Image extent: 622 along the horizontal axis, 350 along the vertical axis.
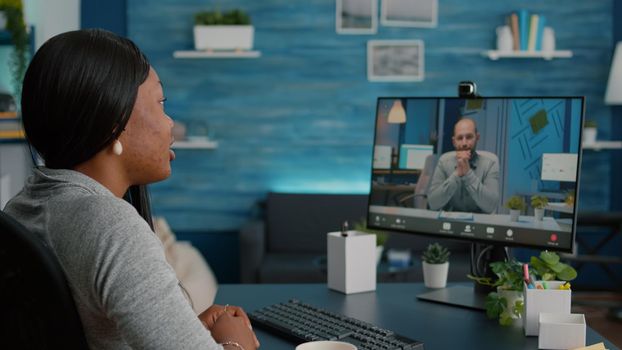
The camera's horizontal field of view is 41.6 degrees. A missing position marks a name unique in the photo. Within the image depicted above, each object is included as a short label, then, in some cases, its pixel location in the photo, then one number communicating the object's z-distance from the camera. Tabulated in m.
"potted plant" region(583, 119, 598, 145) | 5.17
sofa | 4.98
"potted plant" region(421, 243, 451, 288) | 2.15
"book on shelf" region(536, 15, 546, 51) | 5.13
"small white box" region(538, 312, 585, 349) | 1.56
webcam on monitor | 2.04
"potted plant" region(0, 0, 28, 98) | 4.19
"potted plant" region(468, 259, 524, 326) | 1.78
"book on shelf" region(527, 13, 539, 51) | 5.12
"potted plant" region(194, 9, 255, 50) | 5.08
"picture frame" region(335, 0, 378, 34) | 5.27
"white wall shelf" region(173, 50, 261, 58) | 5.12
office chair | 1.13
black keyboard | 1.54
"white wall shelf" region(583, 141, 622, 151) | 5.14
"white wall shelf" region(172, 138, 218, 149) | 5.17
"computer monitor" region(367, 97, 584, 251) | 1.87
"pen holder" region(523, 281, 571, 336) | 1.66
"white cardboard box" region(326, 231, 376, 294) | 2.08
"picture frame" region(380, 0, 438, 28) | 5.27
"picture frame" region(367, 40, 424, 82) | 5.29
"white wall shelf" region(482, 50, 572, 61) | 5.12
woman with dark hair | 1.15
